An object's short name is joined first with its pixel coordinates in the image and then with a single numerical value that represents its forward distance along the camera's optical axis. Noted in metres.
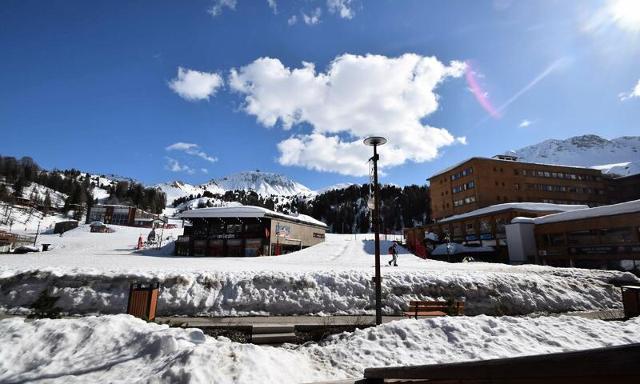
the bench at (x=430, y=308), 13.25
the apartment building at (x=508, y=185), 71.31
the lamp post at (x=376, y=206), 12.02
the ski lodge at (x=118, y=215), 129.88
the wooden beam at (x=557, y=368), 2.12
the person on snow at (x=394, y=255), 31.45
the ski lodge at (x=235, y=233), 50.62
